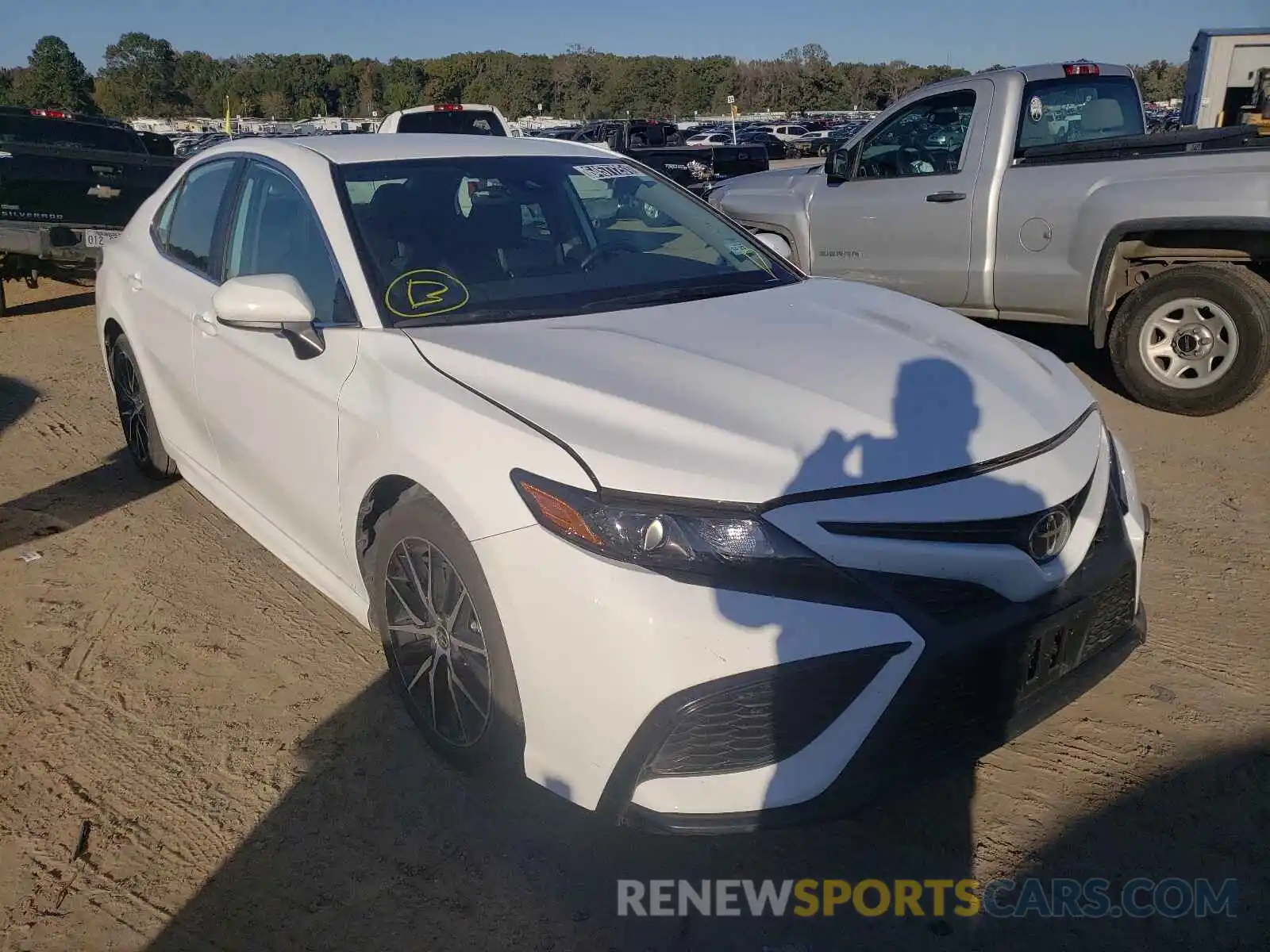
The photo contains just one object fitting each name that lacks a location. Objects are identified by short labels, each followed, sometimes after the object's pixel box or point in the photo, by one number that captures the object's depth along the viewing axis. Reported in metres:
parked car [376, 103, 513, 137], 13.16
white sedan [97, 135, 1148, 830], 2.15
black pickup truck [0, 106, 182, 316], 8.85
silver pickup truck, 5.54
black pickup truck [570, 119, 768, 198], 19.66
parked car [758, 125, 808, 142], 52.27
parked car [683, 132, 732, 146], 41.57
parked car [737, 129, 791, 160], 41.69
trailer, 14.94
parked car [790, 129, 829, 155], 41.00
